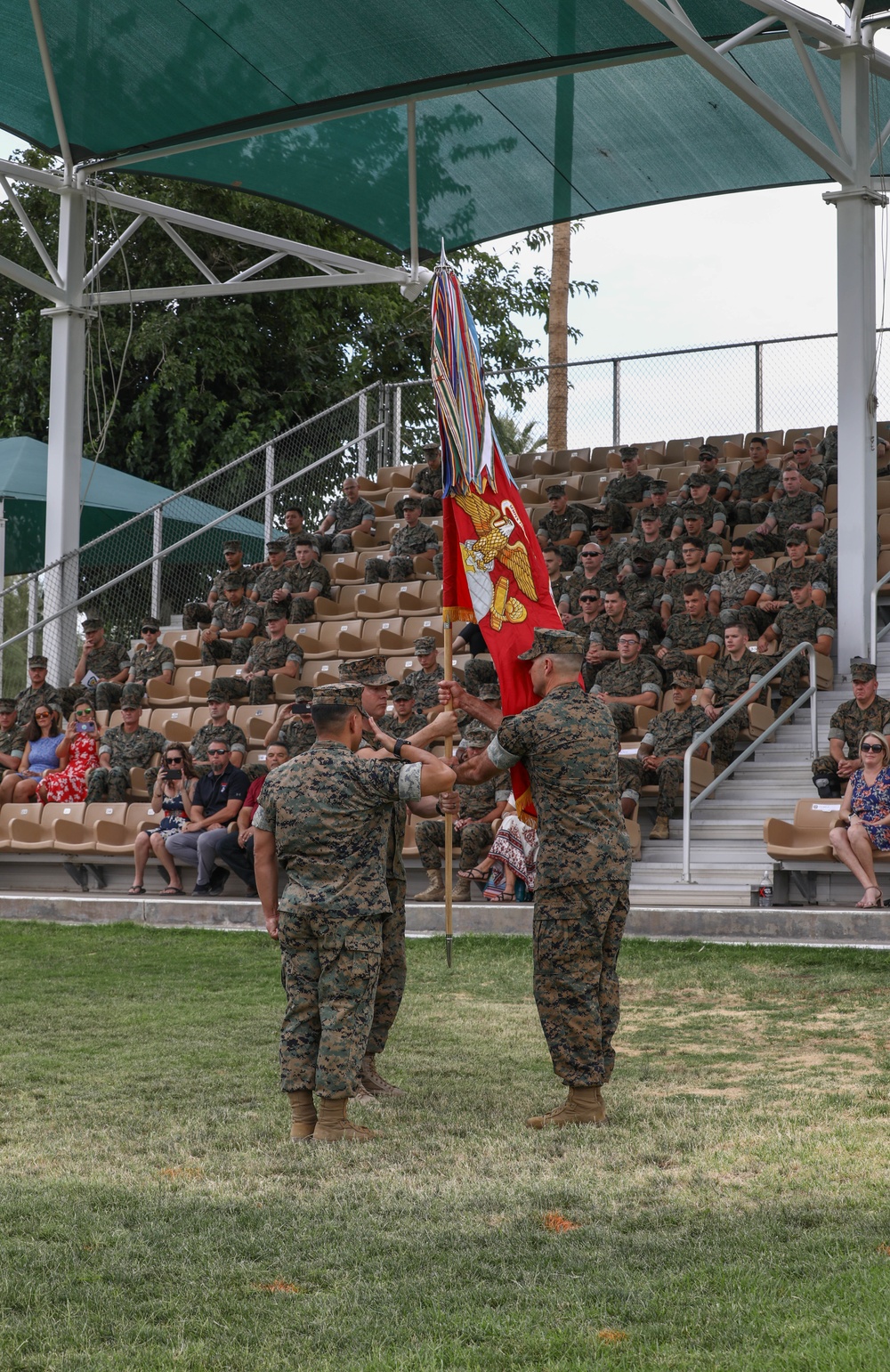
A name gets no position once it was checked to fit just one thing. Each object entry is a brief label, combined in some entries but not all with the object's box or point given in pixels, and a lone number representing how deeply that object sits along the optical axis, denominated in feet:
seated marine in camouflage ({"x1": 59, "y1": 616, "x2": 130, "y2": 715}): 60.54
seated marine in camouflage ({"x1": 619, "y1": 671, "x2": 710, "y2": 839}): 41.96
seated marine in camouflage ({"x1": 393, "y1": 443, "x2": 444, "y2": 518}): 67.41
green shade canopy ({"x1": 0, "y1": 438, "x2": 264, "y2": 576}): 67.72
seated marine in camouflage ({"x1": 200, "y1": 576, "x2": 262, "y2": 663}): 59.00
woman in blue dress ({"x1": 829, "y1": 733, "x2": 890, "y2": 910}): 37.11
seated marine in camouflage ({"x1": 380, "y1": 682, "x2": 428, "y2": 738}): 46.03
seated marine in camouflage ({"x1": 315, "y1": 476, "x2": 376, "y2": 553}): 67.10
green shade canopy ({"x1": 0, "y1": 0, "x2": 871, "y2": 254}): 47.73
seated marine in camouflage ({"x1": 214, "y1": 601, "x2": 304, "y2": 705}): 54.60
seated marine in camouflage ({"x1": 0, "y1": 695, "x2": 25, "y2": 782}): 55.62
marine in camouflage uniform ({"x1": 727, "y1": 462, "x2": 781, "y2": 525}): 56.90
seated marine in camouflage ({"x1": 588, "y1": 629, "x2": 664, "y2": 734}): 45.60
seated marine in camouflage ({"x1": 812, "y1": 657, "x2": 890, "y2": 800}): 40.27
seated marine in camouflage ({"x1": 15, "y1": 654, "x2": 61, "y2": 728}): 58.03
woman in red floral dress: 52.95
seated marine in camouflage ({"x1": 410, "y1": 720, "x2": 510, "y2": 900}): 41.86
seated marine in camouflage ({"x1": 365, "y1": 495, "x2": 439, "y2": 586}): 61.62
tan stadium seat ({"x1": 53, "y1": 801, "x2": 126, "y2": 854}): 49.65
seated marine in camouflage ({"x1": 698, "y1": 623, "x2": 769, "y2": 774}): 43.83
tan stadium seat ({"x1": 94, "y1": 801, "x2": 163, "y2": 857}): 49.03
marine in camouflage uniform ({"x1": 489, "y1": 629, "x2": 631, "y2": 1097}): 20.34
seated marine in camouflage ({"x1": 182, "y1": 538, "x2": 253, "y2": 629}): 62.90
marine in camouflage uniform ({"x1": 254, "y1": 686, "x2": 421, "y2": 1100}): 19.60
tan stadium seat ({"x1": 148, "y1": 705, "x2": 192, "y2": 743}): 55.62
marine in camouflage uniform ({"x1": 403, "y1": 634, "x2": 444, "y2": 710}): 47.75
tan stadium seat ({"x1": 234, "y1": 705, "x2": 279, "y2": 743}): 52.70
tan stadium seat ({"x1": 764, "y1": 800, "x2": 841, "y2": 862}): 38.47
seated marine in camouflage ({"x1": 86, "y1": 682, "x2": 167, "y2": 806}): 51.88
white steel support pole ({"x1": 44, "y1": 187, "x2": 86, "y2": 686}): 62.95
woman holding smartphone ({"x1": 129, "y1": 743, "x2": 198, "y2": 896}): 47.16
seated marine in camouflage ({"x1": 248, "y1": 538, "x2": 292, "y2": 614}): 60.80
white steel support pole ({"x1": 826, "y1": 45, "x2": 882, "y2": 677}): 46.39
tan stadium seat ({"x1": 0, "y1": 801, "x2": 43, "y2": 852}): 51.47
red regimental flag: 25.14
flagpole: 22.56
